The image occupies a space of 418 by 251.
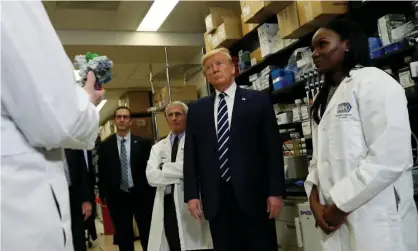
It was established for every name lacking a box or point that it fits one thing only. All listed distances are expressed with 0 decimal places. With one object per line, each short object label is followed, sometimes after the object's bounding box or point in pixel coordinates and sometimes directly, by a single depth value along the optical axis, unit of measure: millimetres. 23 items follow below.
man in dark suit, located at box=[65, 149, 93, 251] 3062
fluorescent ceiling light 4342
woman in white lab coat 1285
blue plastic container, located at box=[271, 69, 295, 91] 3322
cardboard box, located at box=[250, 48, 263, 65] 3688
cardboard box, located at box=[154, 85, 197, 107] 5238
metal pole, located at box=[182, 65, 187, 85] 5789
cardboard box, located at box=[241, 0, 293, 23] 3115
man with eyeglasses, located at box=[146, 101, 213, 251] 2777
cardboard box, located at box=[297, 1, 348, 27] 2615
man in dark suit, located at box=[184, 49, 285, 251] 1896
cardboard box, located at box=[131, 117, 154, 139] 6461
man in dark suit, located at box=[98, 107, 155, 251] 3260
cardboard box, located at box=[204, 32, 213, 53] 4343
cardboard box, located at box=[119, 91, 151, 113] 7023
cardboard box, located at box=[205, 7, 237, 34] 4168
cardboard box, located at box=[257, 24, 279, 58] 3482
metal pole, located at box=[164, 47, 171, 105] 4961
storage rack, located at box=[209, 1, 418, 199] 2305
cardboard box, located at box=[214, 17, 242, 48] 3939
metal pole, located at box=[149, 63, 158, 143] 4883
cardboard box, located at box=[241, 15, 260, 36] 3730
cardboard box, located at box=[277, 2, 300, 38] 2930
